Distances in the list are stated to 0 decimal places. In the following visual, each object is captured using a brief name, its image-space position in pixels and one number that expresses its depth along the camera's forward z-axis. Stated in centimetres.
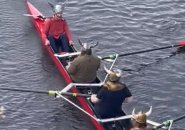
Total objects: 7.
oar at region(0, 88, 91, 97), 1775
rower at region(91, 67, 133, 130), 1546
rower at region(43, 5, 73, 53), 2123
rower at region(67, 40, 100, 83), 1761
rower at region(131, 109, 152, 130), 1318
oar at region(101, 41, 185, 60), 2086
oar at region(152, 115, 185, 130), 1582
